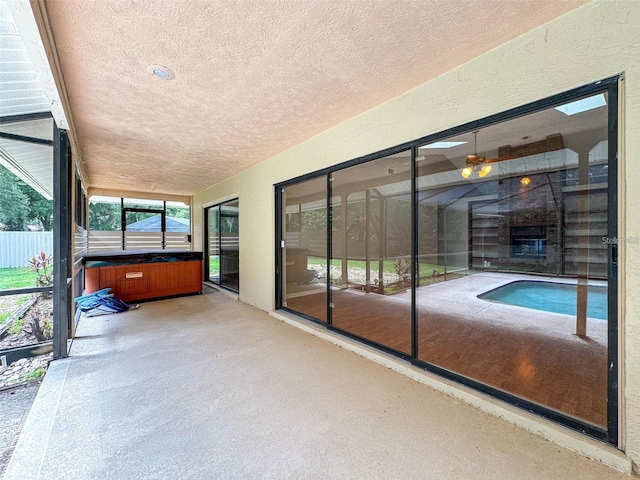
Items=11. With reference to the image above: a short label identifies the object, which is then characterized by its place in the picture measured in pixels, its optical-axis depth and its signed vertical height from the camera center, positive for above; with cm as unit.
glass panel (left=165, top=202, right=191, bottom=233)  813 +63
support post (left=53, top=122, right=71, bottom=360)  276 -6
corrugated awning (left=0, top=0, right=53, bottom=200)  210 +118
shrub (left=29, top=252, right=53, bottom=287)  276 -32
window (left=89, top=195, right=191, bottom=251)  720 +42
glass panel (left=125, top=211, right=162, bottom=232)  763 +50
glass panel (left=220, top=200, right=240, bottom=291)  587 -19
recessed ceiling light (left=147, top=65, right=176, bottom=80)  206 +134
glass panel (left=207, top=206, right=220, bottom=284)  693 -11
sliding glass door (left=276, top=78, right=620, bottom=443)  192 -26
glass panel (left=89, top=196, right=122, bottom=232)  707 +68
